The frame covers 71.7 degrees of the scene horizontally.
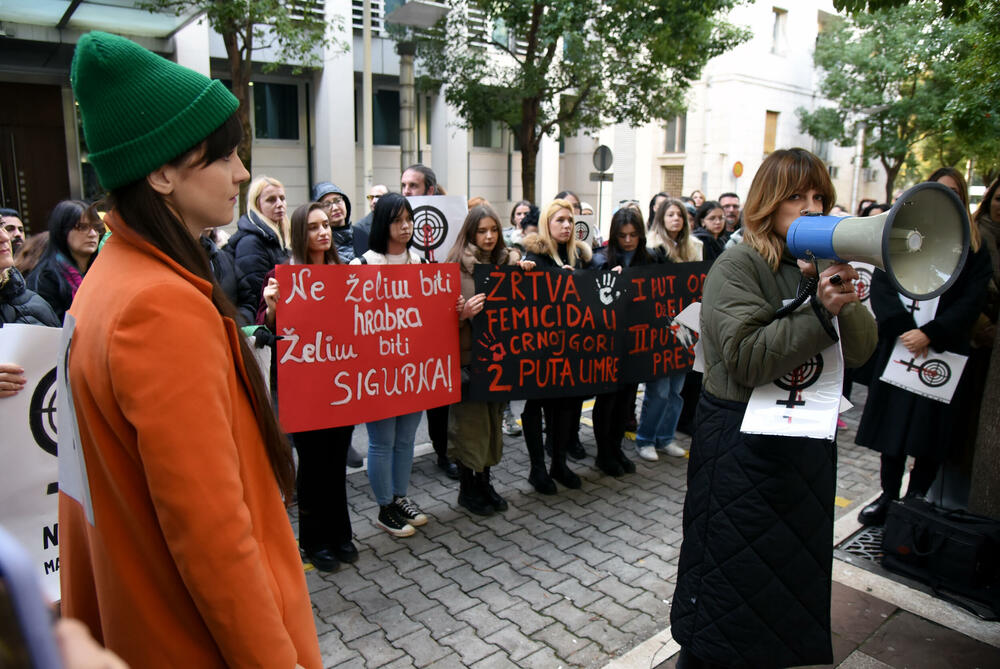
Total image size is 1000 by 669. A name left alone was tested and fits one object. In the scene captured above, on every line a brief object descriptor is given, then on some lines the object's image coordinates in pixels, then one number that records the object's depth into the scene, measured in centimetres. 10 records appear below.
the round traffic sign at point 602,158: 1447
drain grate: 414
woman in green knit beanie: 123
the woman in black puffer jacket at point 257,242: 441
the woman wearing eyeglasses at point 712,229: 679
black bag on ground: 360
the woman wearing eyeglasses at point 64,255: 414
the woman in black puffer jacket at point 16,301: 330
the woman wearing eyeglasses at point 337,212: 574
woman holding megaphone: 241
